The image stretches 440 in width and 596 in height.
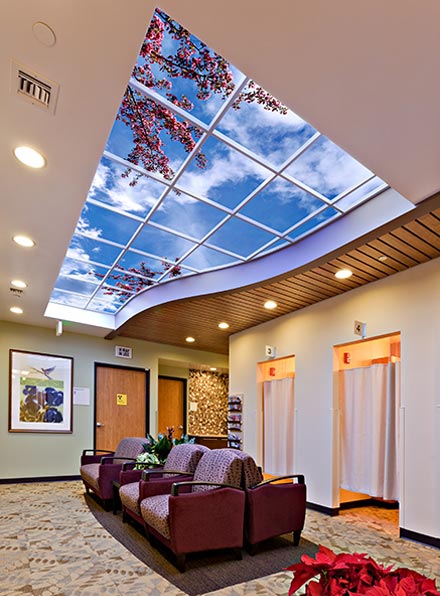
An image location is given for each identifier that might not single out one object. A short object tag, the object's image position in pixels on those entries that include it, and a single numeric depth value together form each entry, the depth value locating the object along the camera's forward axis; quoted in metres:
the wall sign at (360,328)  5.23
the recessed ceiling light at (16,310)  6.94
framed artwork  7.67
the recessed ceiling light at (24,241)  4.24
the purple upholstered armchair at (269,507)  3.79
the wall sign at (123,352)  8.98
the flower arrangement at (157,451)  5.35
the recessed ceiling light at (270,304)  6.13
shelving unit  7.68
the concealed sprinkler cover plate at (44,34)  1.90
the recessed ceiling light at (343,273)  4.86
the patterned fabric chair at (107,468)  5.52
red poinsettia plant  1.32
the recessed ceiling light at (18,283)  5.64
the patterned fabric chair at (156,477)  4.28
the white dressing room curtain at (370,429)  5.09
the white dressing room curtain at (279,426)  6.66
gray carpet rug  3.20
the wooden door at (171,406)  10.19
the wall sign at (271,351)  6.90
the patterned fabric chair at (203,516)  3.39
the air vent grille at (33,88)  2.22
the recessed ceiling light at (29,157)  2.85
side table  5.34
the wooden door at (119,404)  8.61
